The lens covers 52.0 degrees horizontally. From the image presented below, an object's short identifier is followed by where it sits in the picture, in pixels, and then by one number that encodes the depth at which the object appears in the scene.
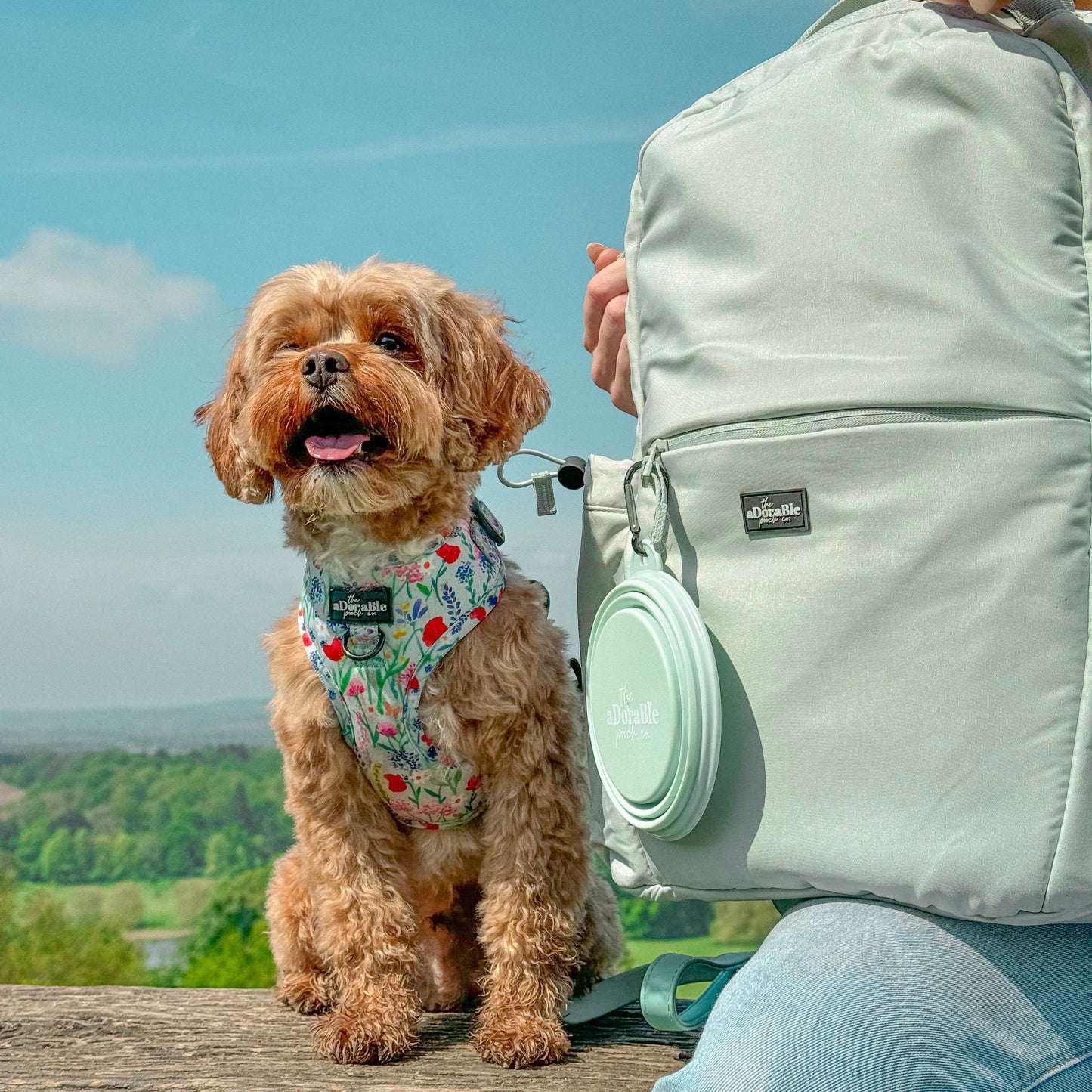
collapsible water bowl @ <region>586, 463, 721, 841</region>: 1.54
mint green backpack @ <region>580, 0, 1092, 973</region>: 1.35
